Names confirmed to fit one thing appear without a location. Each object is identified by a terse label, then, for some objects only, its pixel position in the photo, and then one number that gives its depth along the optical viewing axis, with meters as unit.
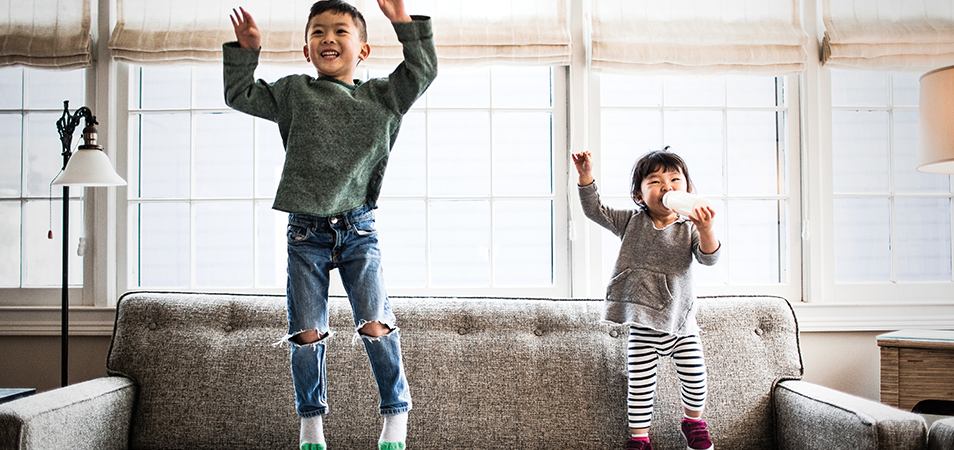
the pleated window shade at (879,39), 2.27
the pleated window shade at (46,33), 2.27
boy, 1.28
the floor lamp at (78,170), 1.95
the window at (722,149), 2.37
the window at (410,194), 2.35
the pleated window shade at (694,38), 2.24
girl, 1.65
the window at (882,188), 2.39
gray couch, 1.71
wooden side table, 1.84
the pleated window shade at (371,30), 2.23
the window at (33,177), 2.36
